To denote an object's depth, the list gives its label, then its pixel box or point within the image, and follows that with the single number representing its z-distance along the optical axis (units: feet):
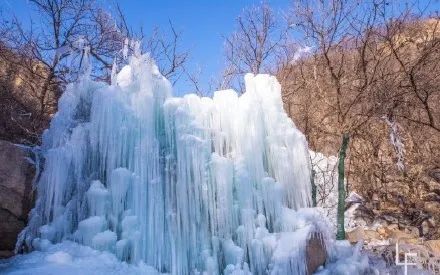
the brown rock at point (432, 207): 46.54
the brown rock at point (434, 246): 33.78
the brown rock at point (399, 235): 41.30
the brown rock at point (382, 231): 42.37
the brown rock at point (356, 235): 39.50
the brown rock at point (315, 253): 20.30
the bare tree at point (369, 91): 43.09
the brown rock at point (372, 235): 40.78
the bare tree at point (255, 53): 53.52
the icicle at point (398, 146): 44.36
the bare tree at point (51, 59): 37.73
